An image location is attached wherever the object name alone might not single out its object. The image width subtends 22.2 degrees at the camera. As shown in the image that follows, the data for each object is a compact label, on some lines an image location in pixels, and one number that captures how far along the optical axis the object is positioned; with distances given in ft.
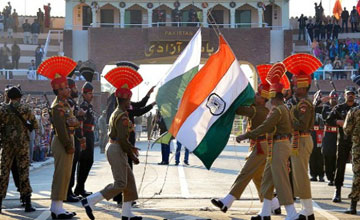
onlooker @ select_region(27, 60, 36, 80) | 172.55
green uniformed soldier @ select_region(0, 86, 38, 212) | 43.70
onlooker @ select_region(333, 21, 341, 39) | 185.98
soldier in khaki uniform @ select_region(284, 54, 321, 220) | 39.32
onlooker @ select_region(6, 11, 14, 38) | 201.70
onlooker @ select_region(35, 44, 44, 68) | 176.14
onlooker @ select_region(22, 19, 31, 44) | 200.44
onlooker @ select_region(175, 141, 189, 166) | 77.41
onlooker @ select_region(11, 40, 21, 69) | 176.04
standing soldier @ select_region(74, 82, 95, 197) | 49.01
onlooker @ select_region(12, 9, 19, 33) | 204.74
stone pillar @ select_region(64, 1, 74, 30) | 205.36
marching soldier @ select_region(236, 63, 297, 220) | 38.72
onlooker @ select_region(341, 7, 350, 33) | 192.49
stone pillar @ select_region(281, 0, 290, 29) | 205.67
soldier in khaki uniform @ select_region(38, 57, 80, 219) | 41.37
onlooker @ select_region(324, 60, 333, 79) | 164.45
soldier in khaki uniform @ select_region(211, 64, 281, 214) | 40.86
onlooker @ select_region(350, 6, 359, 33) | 193.16
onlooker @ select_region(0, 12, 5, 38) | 199.95
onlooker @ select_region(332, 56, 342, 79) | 167.02
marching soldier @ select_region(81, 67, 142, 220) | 39.09
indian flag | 41.22
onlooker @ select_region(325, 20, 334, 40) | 187.76
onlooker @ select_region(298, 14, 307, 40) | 197.81
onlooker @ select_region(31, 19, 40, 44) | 198.78
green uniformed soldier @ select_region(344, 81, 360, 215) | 42.57
